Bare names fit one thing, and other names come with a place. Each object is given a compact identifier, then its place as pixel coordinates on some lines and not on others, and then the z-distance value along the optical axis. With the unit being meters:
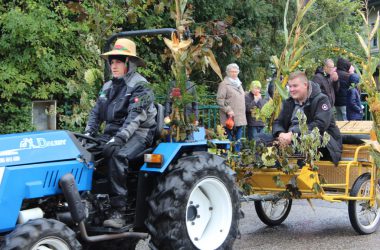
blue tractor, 4.45
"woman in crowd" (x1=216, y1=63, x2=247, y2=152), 10.73
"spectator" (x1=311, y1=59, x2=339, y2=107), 10.90
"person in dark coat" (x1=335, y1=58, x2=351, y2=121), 11.53
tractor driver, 5.13
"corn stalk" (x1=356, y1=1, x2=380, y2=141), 6.46
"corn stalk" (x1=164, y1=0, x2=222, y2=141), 5.58
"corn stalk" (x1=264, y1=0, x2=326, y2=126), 7.44
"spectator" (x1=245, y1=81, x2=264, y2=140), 11.49
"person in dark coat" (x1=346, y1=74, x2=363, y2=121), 11.78
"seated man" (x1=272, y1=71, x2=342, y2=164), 6.79
